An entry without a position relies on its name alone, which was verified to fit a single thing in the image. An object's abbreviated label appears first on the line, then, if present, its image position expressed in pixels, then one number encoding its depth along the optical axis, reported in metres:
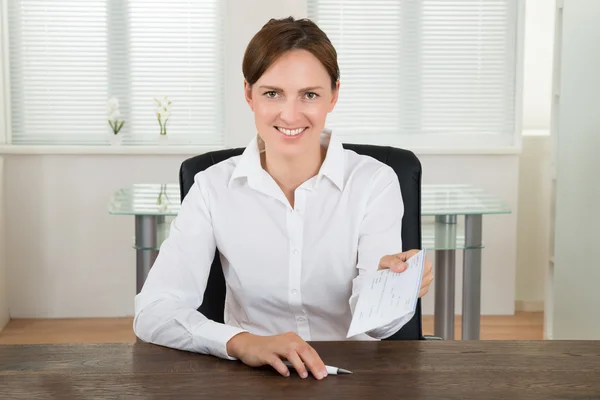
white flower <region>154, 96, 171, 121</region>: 4.59
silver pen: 1.40
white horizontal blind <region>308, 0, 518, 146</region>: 4.58
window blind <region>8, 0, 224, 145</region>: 4.54
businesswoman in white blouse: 1.88
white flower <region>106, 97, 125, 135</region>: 4.47
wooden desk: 1.32
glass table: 2.93
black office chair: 2.04
